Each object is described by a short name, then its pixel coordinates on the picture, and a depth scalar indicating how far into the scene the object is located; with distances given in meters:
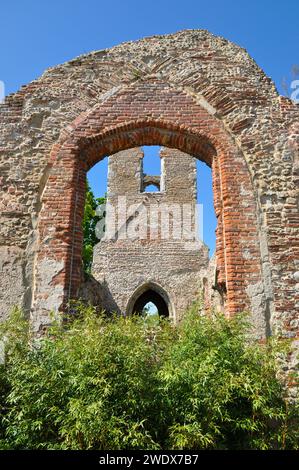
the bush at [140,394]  3.62
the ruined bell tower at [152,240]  14.06
